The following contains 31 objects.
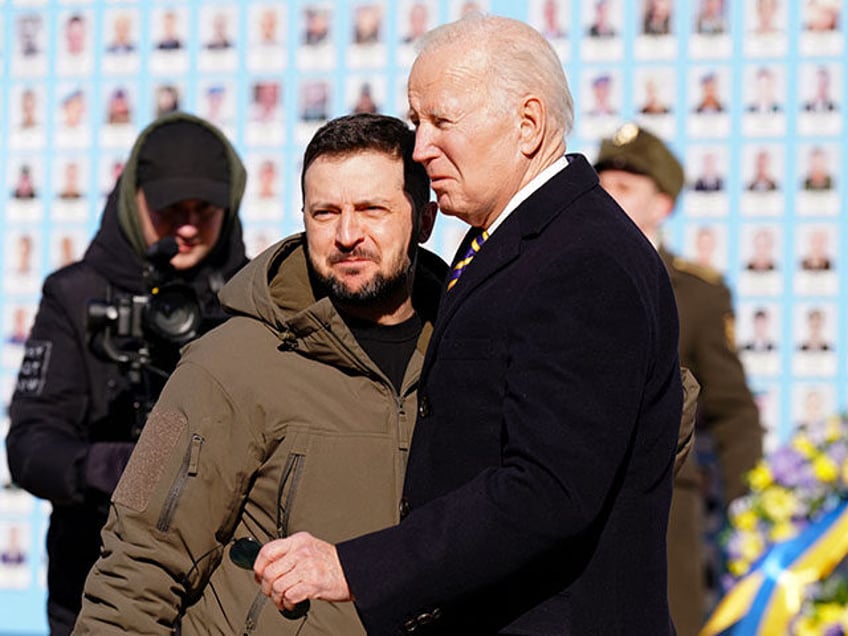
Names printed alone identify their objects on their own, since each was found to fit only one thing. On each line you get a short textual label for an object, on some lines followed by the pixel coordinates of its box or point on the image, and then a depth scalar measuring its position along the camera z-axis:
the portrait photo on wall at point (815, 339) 11.29
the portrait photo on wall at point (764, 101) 11.38
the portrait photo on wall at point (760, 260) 11.44
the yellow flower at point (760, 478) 10.46
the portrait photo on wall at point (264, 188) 12.14
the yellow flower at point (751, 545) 10.55
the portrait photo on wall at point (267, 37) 12.16
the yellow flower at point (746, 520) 10.58
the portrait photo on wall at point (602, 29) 11.72
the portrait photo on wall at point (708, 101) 11.50
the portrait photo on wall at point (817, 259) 11.33
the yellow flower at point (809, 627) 9.56
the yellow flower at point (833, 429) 10.24
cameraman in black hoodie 7.91
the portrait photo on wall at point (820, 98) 11.29
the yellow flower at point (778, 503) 10.34
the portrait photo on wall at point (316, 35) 12.12
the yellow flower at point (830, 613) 9.45
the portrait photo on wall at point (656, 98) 11.57
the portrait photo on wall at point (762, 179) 11.44
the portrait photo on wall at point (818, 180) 11.31
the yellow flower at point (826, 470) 10.12
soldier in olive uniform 10.49
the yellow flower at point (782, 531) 10.33
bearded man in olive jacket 5.94
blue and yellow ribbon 9.77
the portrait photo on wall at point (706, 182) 11.55
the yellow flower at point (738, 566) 10.64
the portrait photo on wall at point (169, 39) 12.31
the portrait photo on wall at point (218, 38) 12.26
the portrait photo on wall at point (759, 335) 11.41
